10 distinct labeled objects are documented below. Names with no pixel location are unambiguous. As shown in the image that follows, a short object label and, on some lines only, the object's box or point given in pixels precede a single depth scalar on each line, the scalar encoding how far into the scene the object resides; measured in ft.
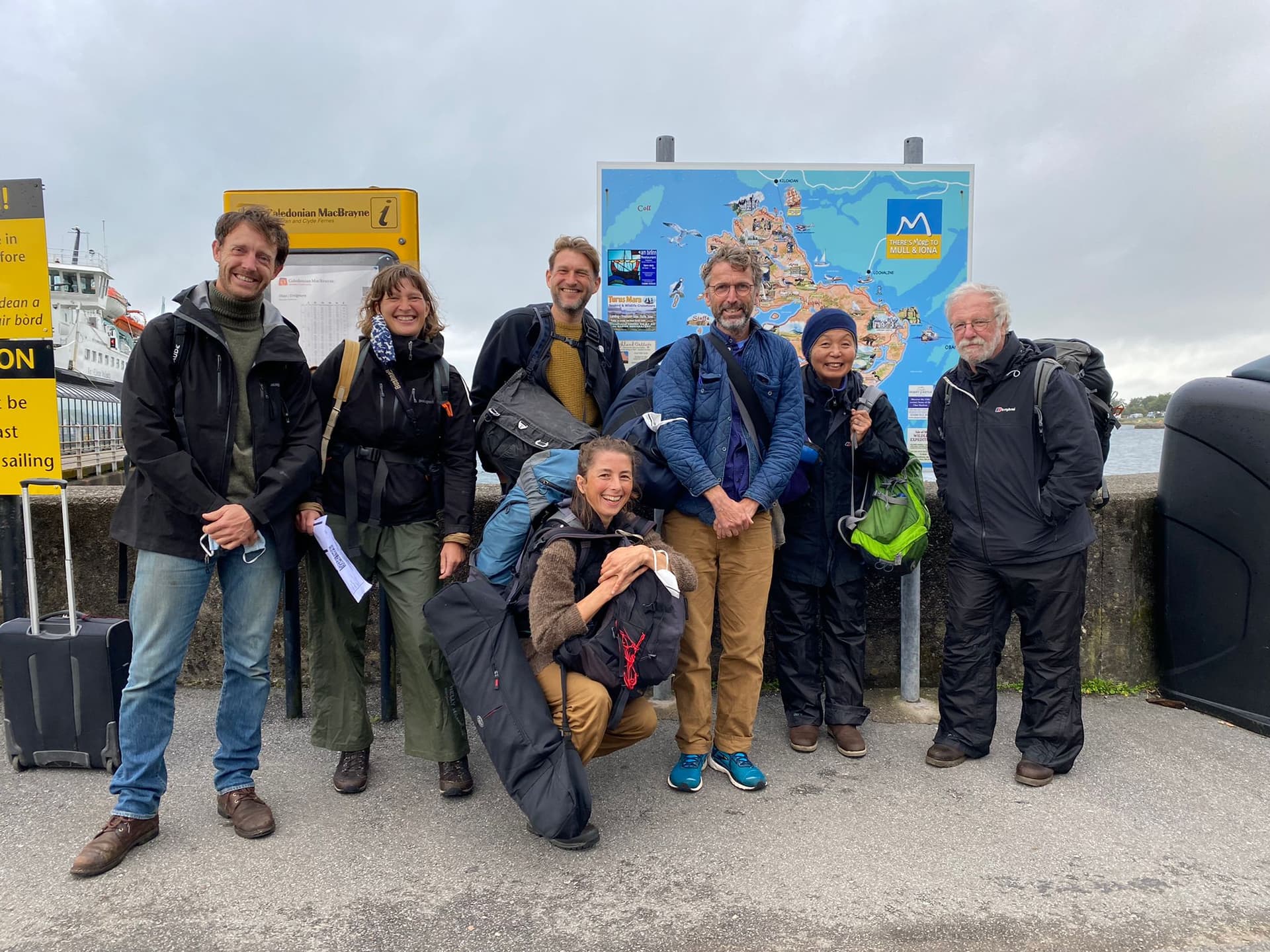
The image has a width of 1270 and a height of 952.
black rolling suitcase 10.89
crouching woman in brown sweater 9.25
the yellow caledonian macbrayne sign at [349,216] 13.24
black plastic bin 12.66
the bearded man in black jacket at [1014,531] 11.13
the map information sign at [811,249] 13.52
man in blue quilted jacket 10.91
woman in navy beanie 12.09
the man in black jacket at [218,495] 9.05
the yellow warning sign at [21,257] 12.32
